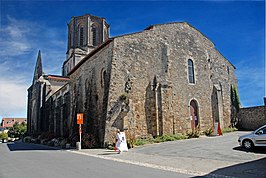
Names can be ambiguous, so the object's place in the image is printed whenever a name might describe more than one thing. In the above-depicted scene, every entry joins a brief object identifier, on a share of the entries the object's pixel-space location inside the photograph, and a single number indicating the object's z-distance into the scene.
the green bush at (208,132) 19.29
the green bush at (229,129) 20.67
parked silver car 10.55
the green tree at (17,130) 52.71
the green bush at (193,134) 18.00
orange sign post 16.27
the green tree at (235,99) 23.82
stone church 16.31
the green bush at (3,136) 49.61
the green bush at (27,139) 32.42
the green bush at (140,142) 15.52
